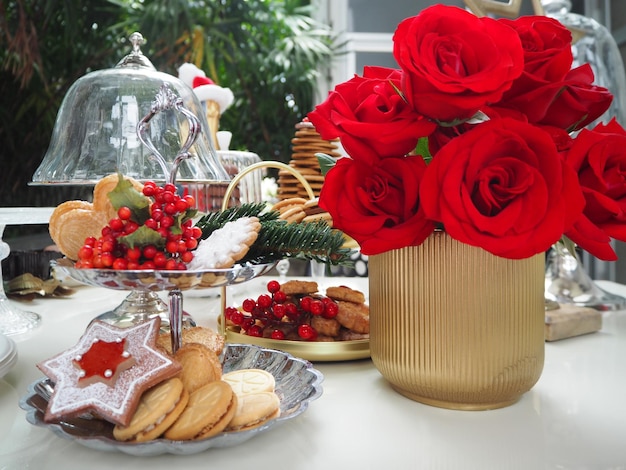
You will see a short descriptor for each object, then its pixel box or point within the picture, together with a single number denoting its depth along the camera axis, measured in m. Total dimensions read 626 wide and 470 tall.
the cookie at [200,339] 0.48
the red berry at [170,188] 0.47
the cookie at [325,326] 0.62
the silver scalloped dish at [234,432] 0.35
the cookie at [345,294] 0.67
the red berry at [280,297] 0.67
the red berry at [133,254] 0.43
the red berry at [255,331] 0.64
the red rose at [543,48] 0.41
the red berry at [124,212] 0.46
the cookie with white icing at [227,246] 0.44
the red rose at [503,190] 0.36
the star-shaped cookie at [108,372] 0.36
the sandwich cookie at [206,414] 0.36
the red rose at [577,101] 0.43
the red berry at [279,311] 0.65
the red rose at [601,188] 0.42
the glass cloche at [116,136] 0.80
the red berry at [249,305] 0.67
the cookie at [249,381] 0.44
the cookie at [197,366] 0.40
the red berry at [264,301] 0.66
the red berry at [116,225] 0.46
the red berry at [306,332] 0.61
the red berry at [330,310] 0.63
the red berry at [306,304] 0.64
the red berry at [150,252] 0.44
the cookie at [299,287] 0.67
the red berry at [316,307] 0.63
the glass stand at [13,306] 0.78
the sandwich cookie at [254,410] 0.39
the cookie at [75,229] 0.53
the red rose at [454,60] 0.37
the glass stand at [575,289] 0.90
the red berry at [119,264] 0.42
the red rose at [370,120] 0.40
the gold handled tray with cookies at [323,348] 0.59
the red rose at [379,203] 0.42
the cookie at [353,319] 0.63
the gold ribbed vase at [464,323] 0.43
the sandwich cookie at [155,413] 0.36
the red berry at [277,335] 0.62
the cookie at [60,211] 0.54
